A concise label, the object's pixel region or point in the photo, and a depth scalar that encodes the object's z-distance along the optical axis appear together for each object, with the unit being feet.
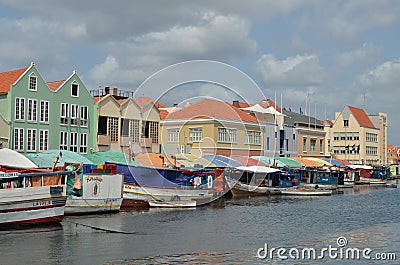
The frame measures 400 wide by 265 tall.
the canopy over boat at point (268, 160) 228.84
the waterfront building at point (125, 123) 207.72
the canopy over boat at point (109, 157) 164.42
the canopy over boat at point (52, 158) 147.33
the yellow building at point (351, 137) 445.37
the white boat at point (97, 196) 123.75
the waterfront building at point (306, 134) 321.93
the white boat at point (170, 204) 145.28
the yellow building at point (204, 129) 230.68
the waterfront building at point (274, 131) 277.85
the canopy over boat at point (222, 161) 200.65
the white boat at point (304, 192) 211.82
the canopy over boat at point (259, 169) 198.08
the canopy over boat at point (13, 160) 124.23
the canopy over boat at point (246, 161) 214.44
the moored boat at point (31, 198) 99.60
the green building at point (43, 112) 176.24
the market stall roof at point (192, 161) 185.38
